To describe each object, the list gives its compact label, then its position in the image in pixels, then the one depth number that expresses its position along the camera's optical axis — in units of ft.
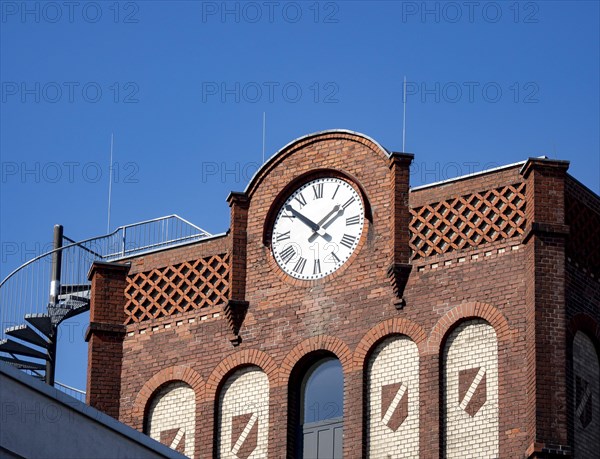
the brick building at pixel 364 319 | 125.70
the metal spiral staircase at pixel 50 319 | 152.15
